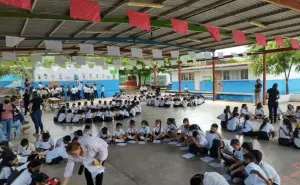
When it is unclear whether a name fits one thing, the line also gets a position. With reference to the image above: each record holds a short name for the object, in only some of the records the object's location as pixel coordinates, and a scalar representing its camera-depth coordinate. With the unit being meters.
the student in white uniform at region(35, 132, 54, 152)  5.96
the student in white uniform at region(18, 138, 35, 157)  5.46
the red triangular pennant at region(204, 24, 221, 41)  8.34
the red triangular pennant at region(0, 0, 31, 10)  4.42
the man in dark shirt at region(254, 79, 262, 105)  13.67
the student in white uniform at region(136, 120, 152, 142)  7.31
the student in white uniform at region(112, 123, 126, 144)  7.15
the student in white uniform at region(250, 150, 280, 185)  3.72
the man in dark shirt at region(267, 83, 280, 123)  8.81
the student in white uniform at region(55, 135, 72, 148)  5.71
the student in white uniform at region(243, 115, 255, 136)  7.40
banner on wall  21.68
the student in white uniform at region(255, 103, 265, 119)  9.97
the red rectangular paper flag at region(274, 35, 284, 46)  10.84
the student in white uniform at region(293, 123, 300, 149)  6.07
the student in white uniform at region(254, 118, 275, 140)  6.98
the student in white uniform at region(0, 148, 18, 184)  3.99
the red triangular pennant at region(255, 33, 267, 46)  10.12
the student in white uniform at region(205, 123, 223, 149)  5.80
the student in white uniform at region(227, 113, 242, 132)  8.00
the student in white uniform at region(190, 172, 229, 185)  2.80
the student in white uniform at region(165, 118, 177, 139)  7.32
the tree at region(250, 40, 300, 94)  16.23
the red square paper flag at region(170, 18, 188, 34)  7.55
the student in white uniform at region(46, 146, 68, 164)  5.50
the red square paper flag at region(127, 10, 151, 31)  6.35
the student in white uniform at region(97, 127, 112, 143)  7.04
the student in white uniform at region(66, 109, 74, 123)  10.67
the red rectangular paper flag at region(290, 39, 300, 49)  11.60
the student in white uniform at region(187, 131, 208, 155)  5.80
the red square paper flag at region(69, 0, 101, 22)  5.25
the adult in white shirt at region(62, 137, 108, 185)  3.20
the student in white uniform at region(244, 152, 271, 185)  3.53
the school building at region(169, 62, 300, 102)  20.55
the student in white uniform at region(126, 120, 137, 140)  7.33
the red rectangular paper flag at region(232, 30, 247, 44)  9.31
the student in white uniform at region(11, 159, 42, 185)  3.44
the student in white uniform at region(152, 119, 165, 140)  7.29
